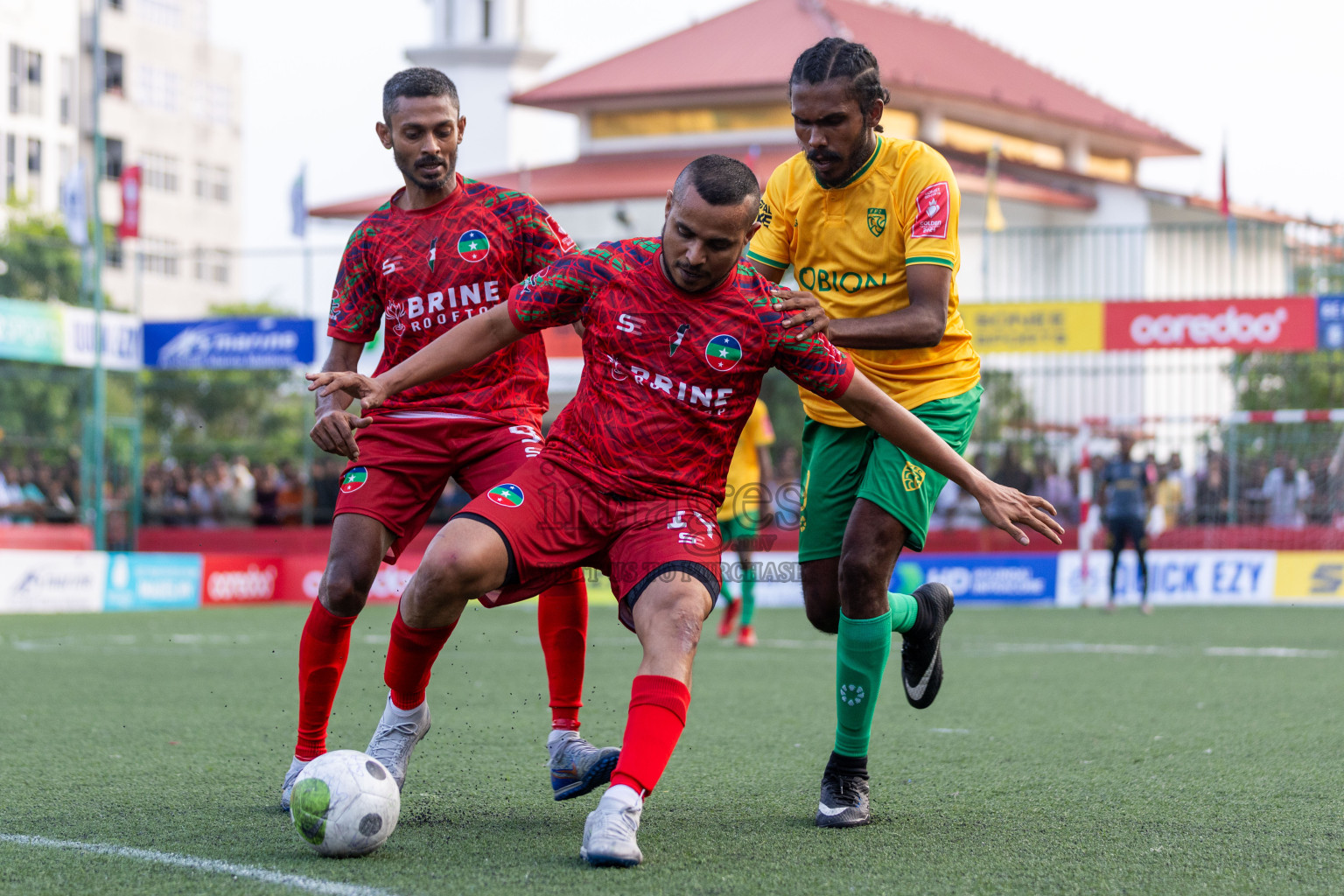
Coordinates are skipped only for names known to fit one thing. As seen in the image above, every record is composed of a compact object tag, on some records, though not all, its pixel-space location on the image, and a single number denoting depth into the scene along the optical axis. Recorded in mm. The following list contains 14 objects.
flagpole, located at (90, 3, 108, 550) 21047
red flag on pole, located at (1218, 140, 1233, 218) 23406
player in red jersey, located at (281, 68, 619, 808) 4945
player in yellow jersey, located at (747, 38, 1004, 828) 4621
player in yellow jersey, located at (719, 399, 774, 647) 12391
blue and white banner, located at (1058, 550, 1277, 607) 18531
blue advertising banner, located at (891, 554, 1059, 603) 18609
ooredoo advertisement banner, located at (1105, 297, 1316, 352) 19203
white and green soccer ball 3998
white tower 56125
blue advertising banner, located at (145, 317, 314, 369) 21266
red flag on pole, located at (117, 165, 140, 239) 24703
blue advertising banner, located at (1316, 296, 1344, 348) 19125
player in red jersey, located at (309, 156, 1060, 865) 4215
